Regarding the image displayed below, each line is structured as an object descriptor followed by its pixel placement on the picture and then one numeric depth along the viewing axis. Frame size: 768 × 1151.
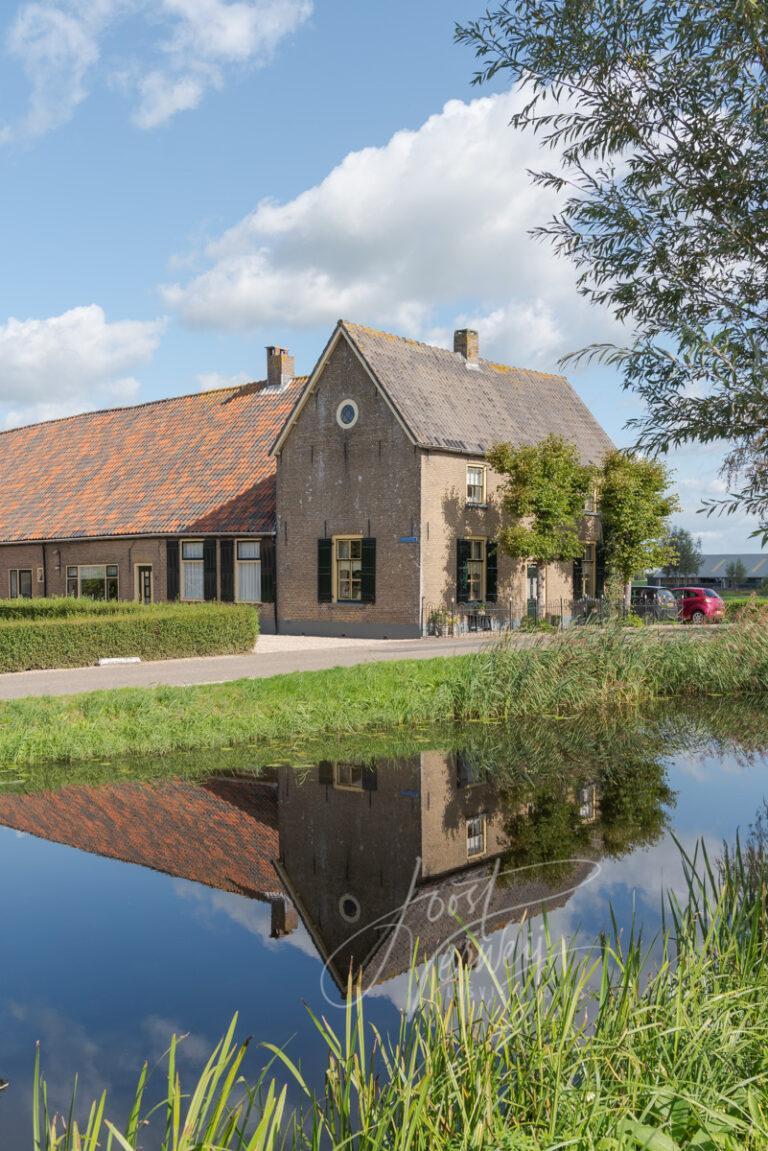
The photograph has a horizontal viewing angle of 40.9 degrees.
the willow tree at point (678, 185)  5.38
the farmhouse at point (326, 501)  25.23
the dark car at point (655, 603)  32.31
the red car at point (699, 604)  32.03
